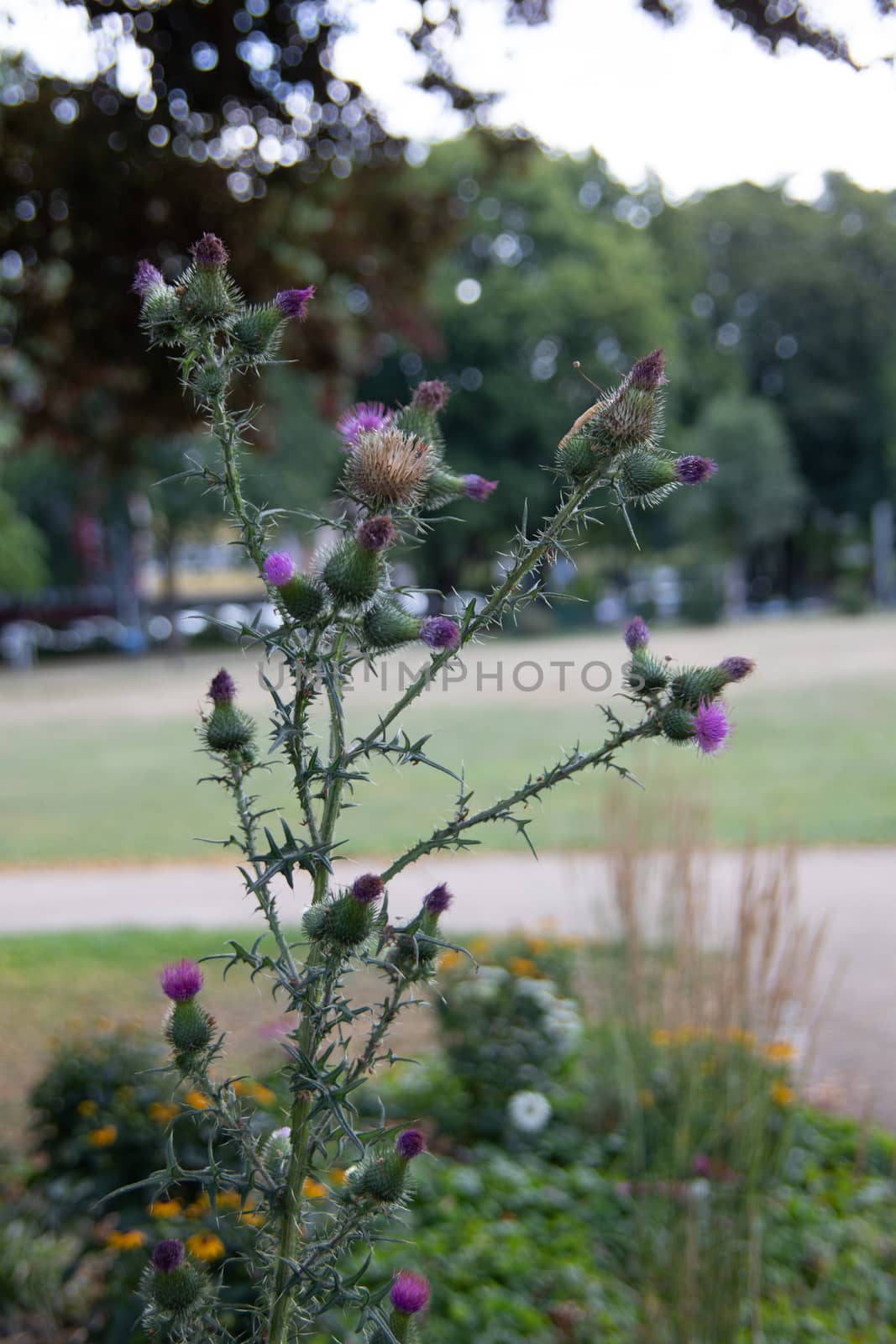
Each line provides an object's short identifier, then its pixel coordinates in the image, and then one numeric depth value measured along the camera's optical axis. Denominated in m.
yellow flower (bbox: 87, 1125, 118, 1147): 3.10
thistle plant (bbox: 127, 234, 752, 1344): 1.14
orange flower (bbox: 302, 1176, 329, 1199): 2.84
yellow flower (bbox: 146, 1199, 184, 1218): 2.69
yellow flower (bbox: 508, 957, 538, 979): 4.93
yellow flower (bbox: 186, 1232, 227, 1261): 2.52
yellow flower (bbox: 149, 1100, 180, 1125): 3.17
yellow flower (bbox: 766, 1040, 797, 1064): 3.99
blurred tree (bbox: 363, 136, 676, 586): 38.25
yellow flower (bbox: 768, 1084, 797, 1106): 3.89
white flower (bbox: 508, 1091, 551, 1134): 4.21
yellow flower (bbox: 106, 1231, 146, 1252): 2.64
